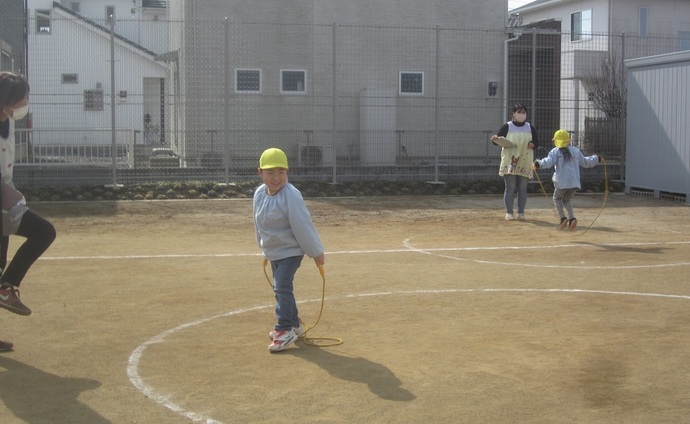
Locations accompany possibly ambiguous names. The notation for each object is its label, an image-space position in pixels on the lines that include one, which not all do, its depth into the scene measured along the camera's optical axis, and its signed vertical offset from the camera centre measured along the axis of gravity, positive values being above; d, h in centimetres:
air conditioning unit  2200 -7
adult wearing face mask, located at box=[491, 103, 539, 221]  1642 -5
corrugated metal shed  1959 +57
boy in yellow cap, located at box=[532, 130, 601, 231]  1468 -22
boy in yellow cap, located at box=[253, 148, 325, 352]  718 -65
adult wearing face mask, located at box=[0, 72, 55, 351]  703 -51
